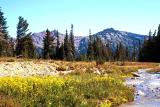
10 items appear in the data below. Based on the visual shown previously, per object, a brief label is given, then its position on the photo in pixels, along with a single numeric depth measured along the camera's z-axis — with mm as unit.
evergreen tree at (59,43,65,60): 62826
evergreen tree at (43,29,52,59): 61888
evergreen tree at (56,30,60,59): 64250
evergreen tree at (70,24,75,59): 68073
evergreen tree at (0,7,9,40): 58267
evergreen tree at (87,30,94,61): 70116
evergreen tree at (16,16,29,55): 58517
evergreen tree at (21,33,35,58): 58180
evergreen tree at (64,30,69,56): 64042
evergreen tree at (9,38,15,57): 59969
